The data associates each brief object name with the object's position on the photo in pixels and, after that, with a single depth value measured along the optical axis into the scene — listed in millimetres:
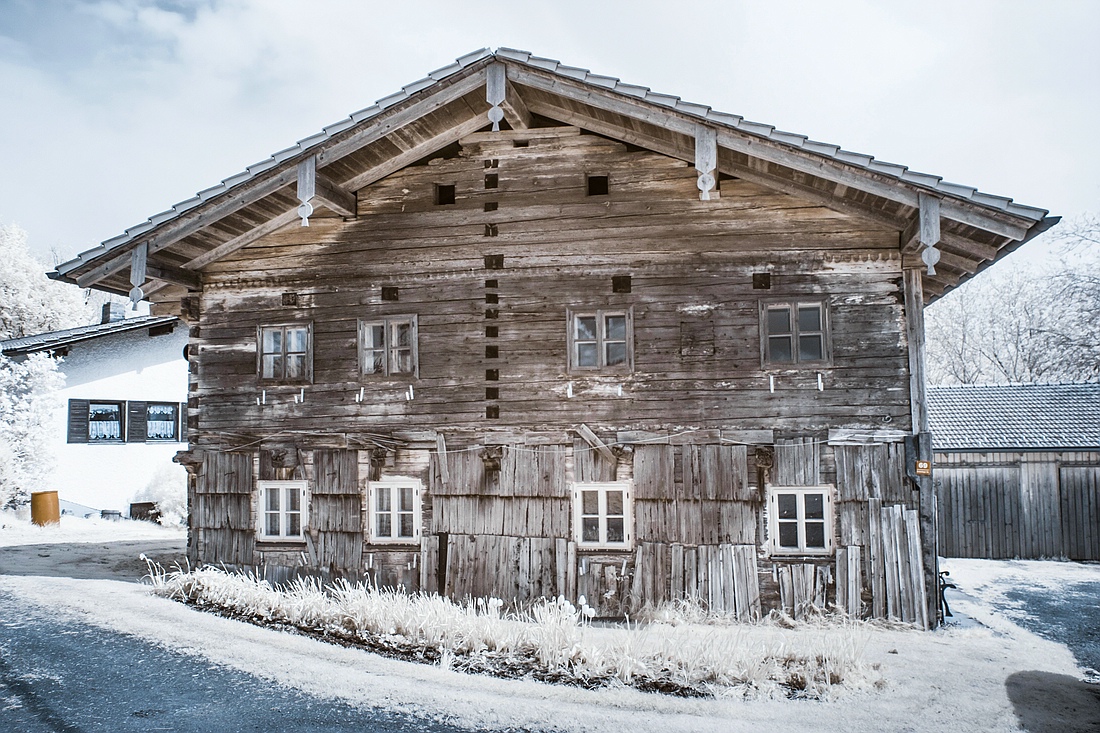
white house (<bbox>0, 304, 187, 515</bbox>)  24828
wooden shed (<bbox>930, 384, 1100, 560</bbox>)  19031
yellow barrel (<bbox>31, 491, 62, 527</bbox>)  21719
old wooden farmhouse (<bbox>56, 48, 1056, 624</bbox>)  11742
